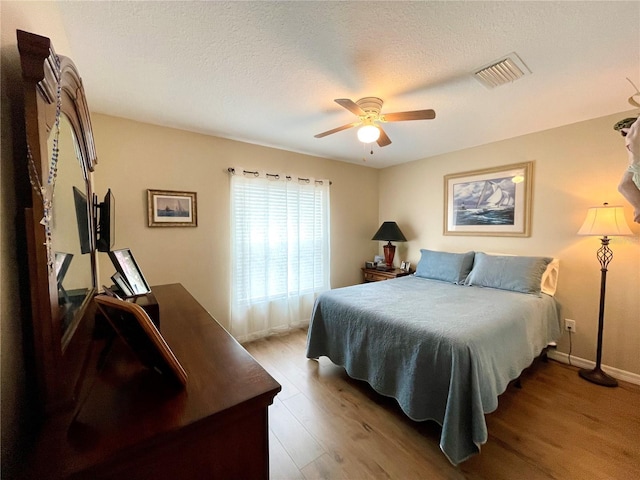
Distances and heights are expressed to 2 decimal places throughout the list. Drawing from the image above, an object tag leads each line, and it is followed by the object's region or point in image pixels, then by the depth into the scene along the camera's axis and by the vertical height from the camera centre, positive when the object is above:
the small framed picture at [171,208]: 2.56 +0.20
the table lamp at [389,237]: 3.90 -0.15
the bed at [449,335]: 1.51 -0.78
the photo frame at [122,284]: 1.25 -0.27
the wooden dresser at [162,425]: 0.52 -0.44
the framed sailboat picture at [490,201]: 2.92 +0.31
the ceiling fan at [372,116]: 1.85 +0.81
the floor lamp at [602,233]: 2.17 -0.05
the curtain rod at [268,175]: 2.97 +0.64
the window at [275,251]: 3.06 -0.30
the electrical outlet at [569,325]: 2.62 -0.98
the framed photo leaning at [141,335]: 0.67 -0.29
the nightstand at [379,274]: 3.83 -0.69
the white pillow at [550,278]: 2.55 -0.51
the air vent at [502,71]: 1.58 +0.99
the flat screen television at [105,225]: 1.42 +0.02
